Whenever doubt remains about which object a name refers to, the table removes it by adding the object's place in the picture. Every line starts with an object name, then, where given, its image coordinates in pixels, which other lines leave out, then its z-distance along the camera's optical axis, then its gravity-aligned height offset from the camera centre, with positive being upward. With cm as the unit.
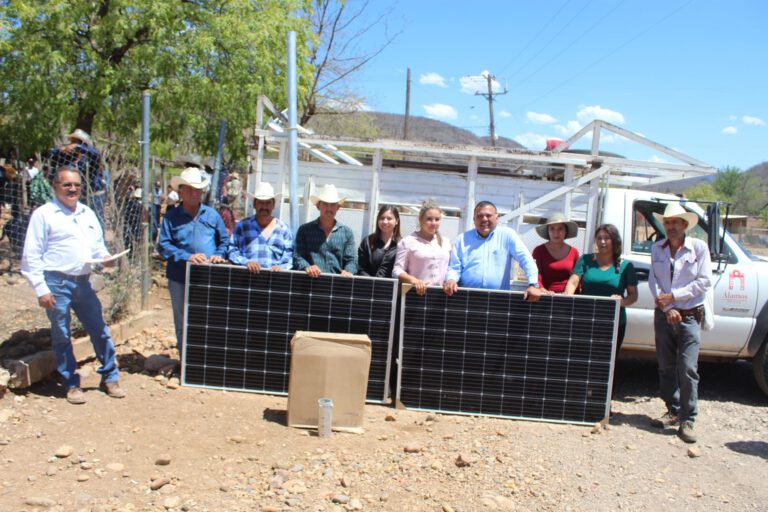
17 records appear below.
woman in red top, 609 -15
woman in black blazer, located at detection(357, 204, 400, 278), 601 -16
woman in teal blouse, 586 -24
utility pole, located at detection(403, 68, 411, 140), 3754 +804
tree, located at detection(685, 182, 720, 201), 4959 +508
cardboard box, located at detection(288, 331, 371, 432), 515 -119
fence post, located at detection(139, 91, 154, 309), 746 +10
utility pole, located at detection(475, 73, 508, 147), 4022 +880
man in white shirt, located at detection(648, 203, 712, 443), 555 -40
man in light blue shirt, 575 -14
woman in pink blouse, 576 -19
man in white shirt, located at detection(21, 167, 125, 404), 514 -50
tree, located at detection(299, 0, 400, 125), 1609 +359
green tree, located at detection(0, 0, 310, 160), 1045 +242
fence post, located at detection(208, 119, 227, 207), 963 +76
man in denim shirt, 592 -16
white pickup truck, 673 +44
